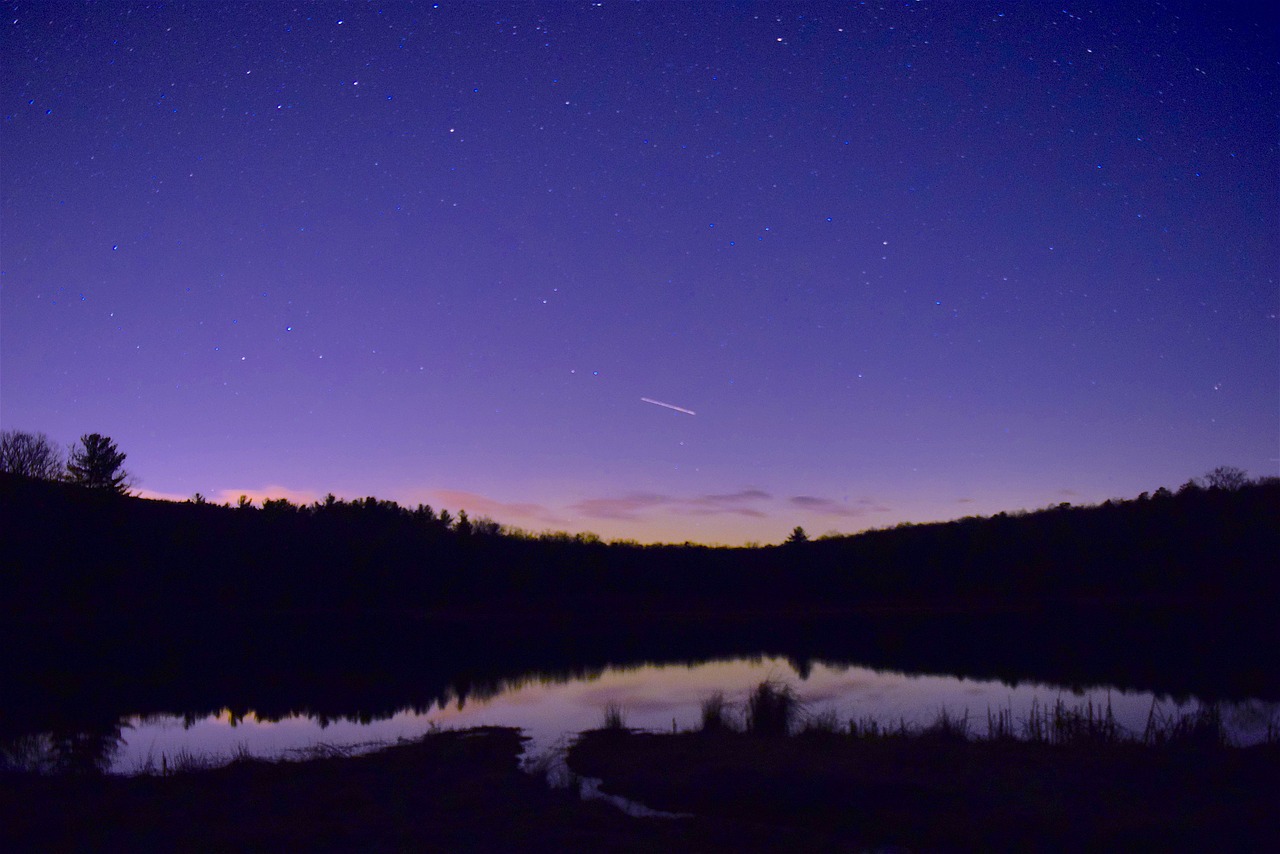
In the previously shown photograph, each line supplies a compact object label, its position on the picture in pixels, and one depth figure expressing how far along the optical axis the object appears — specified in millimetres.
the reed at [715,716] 16672
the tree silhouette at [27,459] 55656
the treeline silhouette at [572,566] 54125
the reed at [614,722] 17000
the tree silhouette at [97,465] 60475
